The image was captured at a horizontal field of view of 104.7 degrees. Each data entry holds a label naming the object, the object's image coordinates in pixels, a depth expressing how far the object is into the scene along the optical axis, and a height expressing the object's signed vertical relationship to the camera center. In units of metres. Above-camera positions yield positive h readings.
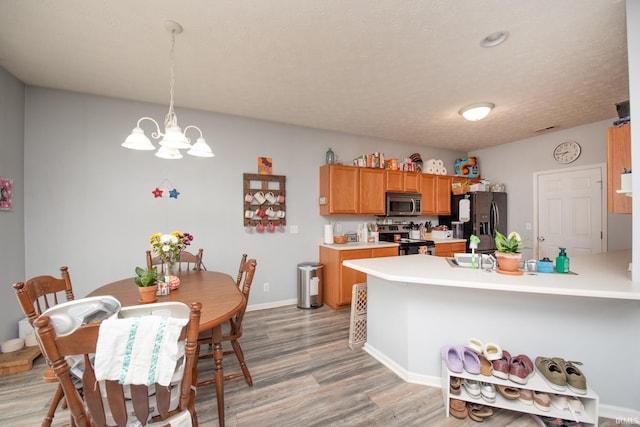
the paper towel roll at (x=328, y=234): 3.79 -0.28
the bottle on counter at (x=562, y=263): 1.79 -0.34
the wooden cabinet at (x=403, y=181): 4.14 +0.60
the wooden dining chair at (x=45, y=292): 1.19 -0.47
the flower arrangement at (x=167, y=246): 1.81 -0.23
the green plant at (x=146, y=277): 1.54 -0.39
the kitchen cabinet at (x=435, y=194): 4.50 +0.42
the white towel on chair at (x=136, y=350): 0.84 -0.47
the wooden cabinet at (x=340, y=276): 3.45 -0.86
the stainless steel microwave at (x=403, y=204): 4.12 +0.21
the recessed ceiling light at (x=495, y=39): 1.82 +1.34
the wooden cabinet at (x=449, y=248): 4.20 -0.56
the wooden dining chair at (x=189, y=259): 2.48 -0.44
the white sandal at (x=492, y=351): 1.64 -0.91
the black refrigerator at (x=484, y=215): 4.30 +0.02
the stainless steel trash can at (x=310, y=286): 3.50 -1.01
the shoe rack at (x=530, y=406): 1.44 -1.16
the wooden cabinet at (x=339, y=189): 3.67 +0.40
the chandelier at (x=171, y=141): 1.66 +0.52
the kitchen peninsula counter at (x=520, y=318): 1.52 -0.72
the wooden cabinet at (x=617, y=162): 1.64 +0.37
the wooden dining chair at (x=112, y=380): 0.84 -0.59
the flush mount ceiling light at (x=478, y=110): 2.91 +1.26
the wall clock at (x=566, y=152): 3.72 +1.00
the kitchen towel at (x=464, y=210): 4.39 +0.11
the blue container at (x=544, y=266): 1.81 -0.37
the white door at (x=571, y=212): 3.55 +0.07
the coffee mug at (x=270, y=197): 3.50 +0.26
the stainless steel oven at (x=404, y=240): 3.92 -0.41
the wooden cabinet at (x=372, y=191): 3.90 +0.40
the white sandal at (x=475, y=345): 1.74 -0.93
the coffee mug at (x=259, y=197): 3.44 +0.26
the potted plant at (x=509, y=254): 1.74 -0.27
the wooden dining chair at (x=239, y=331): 1.85 -0.89
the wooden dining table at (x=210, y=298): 1.42 -0.55
